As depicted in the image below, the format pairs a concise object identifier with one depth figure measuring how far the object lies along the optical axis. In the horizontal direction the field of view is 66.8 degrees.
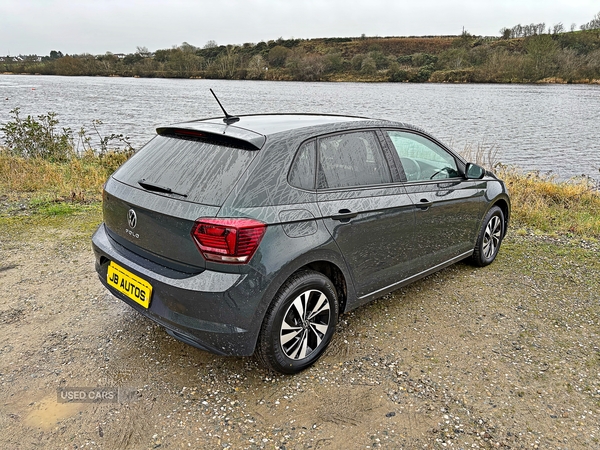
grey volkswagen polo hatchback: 2.57
